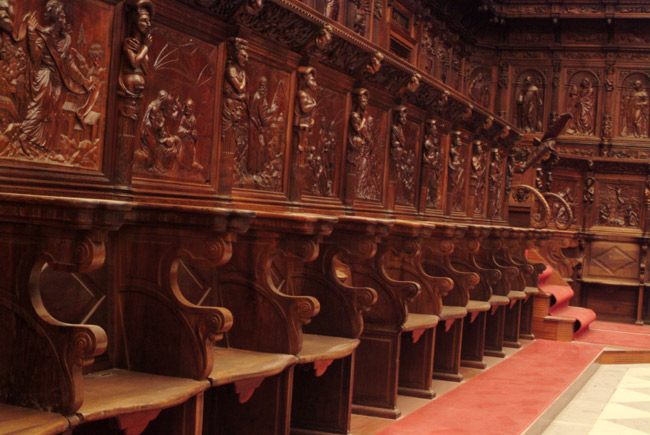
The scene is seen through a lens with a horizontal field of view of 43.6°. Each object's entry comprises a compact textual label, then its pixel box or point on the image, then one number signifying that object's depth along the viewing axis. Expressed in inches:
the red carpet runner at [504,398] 174.4
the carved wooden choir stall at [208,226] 89.3
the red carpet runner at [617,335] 350.6
